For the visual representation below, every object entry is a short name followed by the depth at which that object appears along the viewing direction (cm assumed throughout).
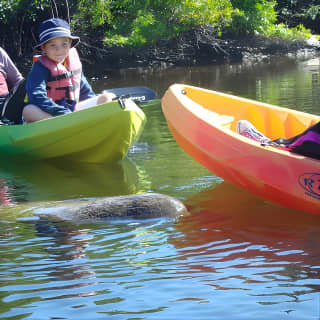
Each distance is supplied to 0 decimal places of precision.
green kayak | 573
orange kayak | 413
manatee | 420
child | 593
